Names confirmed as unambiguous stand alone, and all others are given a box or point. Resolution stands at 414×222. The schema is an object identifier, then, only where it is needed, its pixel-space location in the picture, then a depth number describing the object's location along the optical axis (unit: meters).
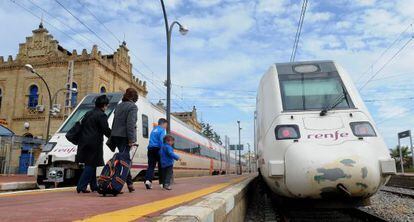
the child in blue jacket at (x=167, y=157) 8.01
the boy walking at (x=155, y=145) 8.40
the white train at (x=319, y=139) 5.35
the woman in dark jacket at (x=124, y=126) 6.11
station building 31.89
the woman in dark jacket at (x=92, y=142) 6.28
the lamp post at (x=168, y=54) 12.93
